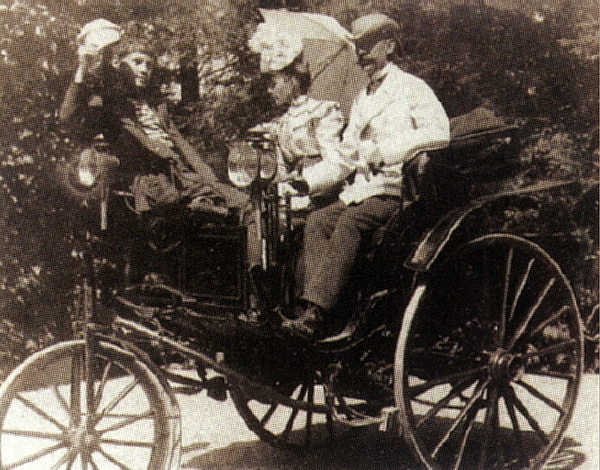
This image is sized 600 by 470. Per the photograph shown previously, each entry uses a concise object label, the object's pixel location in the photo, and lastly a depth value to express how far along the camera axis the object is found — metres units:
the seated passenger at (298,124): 3.05
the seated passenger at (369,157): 2.83
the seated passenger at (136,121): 2.78
